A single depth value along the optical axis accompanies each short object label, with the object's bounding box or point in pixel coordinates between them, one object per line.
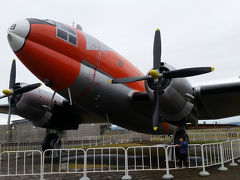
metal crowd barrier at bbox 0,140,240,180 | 8.51
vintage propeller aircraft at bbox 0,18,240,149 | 7.64
